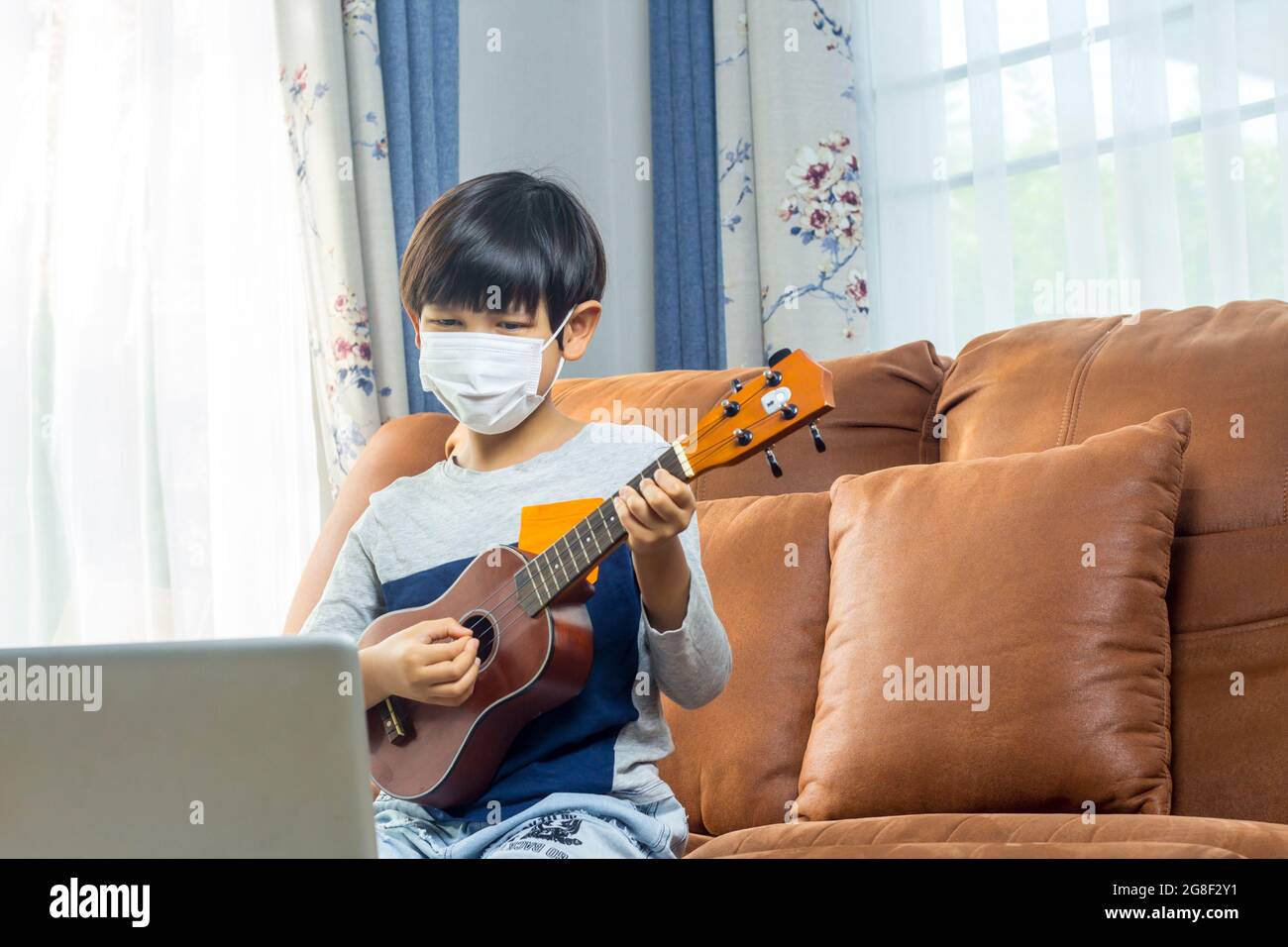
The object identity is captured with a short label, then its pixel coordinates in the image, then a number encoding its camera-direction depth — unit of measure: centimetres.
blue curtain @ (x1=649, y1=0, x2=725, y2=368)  237
